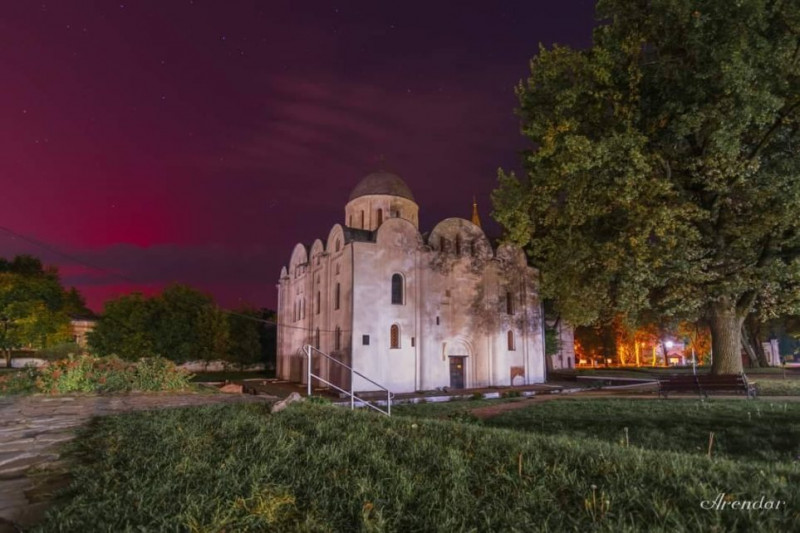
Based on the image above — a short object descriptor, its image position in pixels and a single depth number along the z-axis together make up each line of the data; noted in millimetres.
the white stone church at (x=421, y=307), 26750
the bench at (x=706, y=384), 14789
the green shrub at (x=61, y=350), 32394
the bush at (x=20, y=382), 13453
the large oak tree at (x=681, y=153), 14695
